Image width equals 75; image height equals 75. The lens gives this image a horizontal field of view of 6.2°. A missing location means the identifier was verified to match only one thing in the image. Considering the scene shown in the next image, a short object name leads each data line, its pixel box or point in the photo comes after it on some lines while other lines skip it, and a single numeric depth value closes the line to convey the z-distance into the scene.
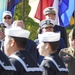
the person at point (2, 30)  12.51
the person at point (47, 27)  12.34
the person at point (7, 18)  14.41
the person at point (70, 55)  11.10
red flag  19.98
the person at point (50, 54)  8.89
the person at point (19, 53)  8.24
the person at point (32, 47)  12.17
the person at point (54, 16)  13.42
